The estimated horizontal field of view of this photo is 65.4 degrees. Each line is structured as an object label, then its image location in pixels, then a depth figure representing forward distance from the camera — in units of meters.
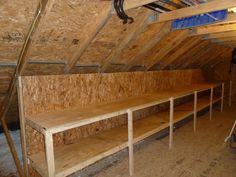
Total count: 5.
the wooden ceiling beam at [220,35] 3.11
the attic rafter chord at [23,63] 1.40
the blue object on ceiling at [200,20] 2.17
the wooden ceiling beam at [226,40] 3.63
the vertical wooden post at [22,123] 1.80
